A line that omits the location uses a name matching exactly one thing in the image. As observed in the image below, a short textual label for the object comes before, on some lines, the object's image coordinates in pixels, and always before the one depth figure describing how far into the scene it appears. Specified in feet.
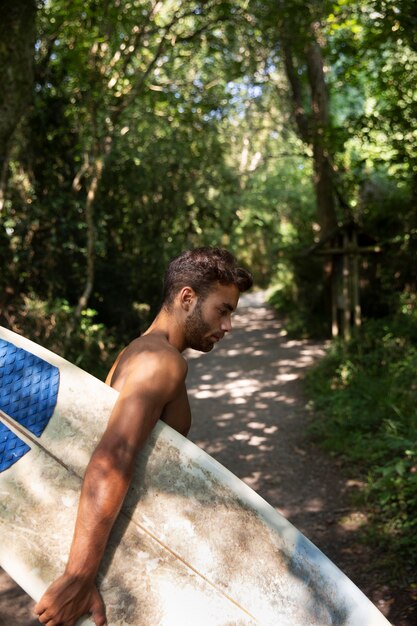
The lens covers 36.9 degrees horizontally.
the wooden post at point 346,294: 34.30
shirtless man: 5.25
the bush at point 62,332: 29.12
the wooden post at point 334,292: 37.06
